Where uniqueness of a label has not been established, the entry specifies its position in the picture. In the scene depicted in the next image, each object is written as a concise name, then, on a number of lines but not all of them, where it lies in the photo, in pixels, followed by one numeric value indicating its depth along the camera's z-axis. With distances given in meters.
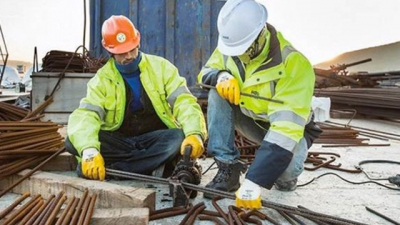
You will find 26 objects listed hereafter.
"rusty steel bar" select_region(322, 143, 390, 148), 4.79
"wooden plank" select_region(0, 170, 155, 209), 2.33
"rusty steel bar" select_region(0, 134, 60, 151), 2.95
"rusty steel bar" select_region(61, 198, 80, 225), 1.95
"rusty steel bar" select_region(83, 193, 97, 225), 2.00
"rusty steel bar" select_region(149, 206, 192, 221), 2.29
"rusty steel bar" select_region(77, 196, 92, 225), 1.99
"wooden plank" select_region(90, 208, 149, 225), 2.09
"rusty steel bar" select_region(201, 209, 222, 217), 2.33
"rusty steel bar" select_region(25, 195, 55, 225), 2.00
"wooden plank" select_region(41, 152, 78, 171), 3.27
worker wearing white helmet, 2.20
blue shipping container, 6.50
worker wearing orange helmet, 2.91
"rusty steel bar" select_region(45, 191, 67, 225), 1.98
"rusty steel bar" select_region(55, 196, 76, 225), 1.96
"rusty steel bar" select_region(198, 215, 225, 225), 2.23
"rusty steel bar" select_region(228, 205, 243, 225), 2.17
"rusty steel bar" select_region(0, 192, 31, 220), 2.07
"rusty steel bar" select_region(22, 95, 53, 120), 4.51
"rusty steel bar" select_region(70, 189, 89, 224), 2.00
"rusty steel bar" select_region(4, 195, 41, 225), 1.99
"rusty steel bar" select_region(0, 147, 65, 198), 2.65
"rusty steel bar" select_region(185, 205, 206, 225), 2.21
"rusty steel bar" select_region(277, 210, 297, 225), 2.25
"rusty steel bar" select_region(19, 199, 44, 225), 1.99
